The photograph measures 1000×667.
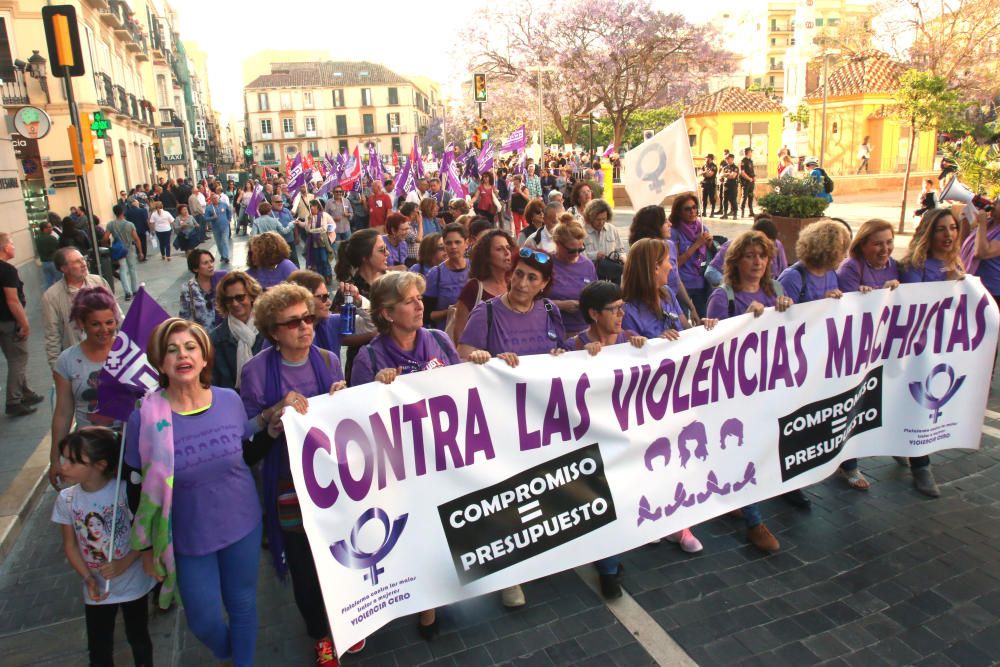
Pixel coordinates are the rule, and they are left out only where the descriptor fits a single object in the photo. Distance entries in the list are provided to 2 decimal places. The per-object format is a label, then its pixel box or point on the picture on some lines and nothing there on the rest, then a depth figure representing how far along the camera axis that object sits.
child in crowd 2.98
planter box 12.95
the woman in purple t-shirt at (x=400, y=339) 3.56
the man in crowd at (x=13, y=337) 7.08
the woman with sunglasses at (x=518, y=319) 4.14
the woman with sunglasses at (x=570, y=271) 5.53
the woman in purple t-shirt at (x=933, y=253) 5.03
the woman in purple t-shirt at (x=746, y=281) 4.48
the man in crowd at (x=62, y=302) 5.54
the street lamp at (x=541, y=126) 26.18
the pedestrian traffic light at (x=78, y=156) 9.55
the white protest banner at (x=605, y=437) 3.29
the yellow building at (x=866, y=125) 34.12
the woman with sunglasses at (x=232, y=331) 4.34
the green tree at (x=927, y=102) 16.50
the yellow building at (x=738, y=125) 33.56
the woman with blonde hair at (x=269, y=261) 5.86
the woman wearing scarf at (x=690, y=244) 6.74
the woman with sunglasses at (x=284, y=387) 3.25
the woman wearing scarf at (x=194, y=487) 2.83
